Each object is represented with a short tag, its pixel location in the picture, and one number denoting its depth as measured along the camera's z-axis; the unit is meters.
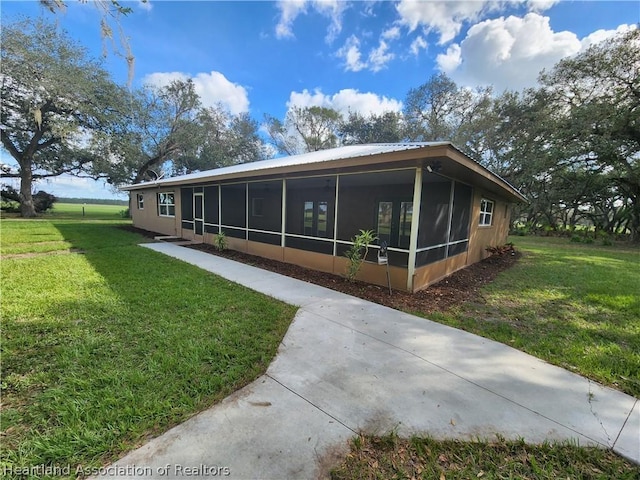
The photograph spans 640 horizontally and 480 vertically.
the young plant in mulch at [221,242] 9.01
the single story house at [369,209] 5.32
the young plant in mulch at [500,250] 9.38
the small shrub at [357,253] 5.59
